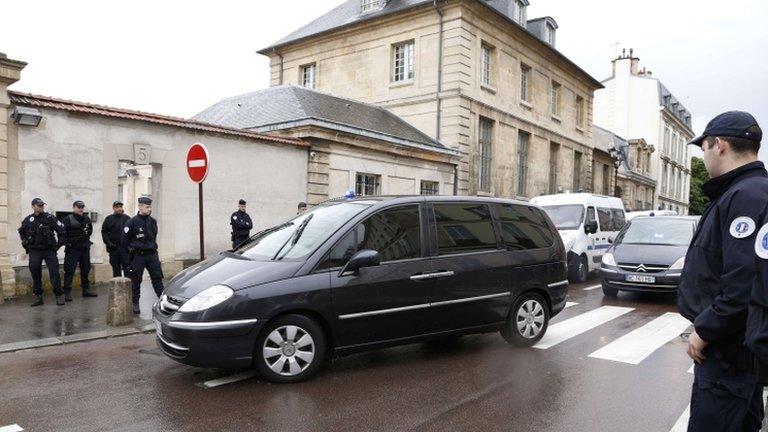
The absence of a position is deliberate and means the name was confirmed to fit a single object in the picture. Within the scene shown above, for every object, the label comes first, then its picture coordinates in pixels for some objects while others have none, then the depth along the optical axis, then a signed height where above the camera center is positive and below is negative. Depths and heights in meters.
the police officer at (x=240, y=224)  12.50 -0.51
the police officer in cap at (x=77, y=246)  9.56 -0.85
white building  51.75 +9.47
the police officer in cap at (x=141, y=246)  8.59 -0.73
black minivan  4.94 -0.81
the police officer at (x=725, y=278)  2.30 -0.28
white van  13.52 -0.43
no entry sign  9.15 +0.62
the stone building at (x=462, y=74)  22.75 +6.04
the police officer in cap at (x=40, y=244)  8.95 -0.77
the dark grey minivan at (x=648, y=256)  10.04 -0.85
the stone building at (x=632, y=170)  43.22 +3.35
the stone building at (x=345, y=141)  15.16 +1.87
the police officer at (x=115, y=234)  10.04 -0.64
